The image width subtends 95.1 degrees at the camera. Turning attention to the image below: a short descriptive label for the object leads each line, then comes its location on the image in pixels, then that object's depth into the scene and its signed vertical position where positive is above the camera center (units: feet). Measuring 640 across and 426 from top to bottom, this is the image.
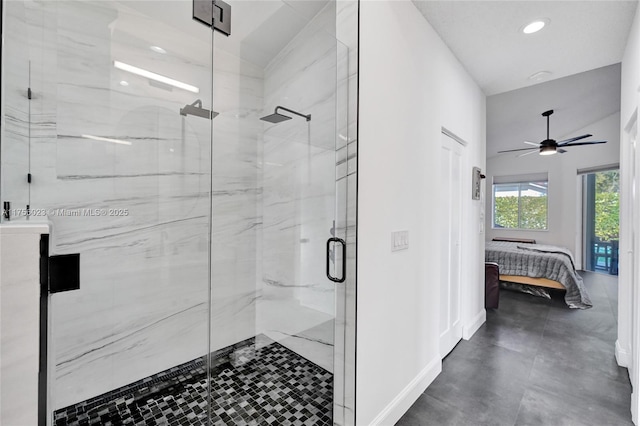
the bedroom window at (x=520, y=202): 22.79 +1.17
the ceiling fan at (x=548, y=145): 15.64 +3.82
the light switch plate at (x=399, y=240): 5.93 -0.53
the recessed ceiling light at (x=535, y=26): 6.97 +4.66
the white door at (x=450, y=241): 8.38 -0.78
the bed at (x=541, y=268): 13.24 -2.62
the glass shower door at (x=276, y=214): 5.69 +0.00
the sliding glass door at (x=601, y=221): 19.35 -0.25
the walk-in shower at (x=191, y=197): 5.24 +0.33
